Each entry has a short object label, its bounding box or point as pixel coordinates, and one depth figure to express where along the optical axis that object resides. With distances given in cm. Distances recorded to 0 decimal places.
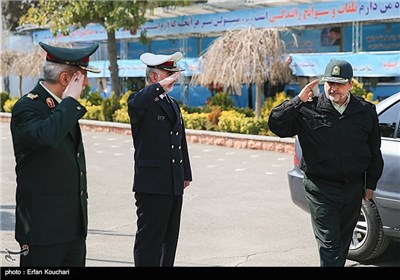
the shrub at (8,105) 2560
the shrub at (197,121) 1733
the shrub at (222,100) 1878
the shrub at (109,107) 2102
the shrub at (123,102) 2084
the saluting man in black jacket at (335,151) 450
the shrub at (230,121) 1608
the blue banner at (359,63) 1666
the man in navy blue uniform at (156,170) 461
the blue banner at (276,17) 1764
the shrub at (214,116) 1720
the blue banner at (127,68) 2482
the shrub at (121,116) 1978
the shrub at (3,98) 2680
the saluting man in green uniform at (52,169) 334
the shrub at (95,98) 2336
